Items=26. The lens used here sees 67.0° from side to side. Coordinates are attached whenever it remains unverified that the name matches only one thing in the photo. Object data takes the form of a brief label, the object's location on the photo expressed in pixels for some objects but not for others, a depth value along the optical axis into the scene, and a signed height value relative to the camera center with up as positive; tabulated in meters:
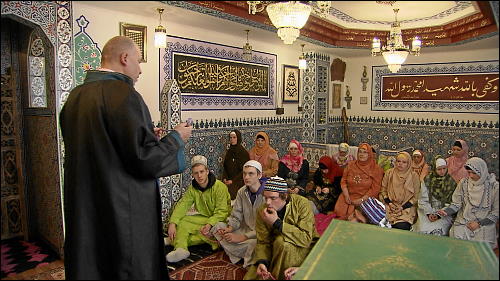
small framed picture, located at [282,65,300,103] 4.71 +0.42
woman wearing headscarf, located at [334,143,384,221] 3.03 -0.53
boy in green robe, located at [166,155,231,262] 2.74 -0.70
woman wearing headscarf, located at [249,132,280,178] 3.55 -0.40
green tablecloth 1.06 -0.43
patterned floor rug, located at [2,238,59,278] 1.32 -0.72
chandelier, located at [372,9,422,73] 3.11 +0.54
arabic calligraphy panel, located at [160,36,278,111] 3.48 +0.42
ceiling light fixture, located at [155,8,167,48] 2.84 +0.60
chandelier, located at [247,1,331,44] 1.85 +0.51
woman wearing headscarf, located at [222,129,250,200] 3.87 -0.47
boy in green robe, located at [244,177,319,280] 1.85 -0.59
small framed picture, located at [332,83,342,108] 5.70 +0.30
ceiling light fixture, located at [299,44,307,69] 4.41 +0.64
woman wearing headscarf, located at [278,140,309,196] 3.25 -0.47
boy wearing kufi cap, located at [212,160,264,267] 2.41 -0.71
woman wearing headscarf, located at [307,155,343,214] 3.32 -0.62
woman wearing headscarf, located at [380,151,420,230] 2.60 -0.56
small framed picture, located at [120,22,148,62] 2.51 +0.57
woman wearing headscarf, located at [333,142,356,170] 3.53 -0.39
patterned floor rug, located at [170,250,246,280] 2.11 -0.92
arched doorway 2.37 -0.17
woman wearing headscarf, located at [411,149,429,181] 2.83 -0.37
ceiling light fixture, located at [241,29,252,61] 3.91 +0.67
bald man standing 1.21 -0.18
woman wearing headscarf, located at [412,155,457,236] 2.26 -0.54
